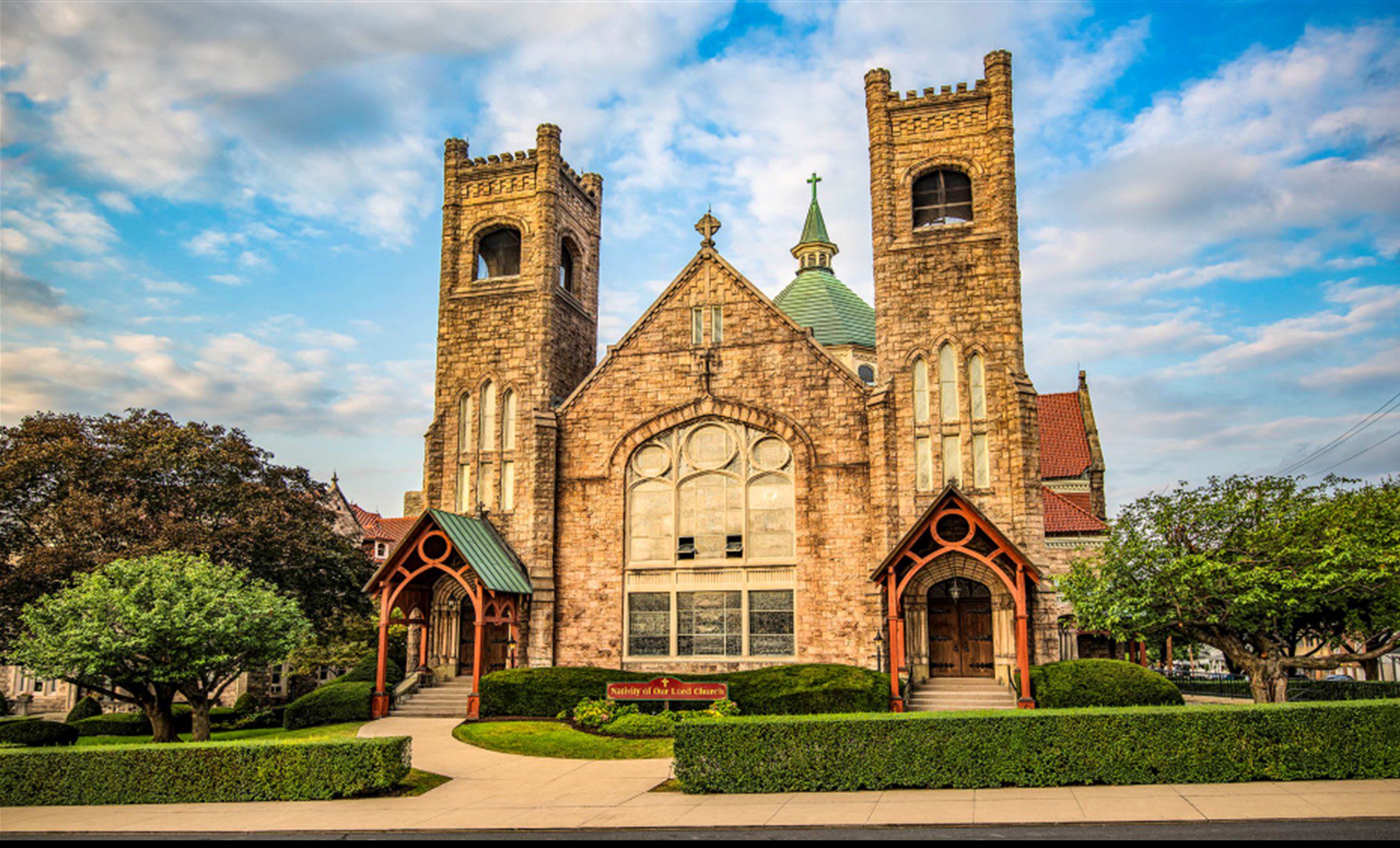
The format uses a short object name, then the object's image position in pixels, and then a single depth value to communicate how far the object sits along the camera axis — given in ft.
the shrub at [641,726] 78.28
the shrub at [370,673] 118.62
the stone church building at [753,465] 94.48
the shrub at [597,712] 84.02
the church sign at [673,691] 84.84
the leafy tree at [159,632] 76.74
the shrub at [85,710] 117.50
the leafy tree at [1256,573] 74.13
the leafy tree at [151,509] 101.71
